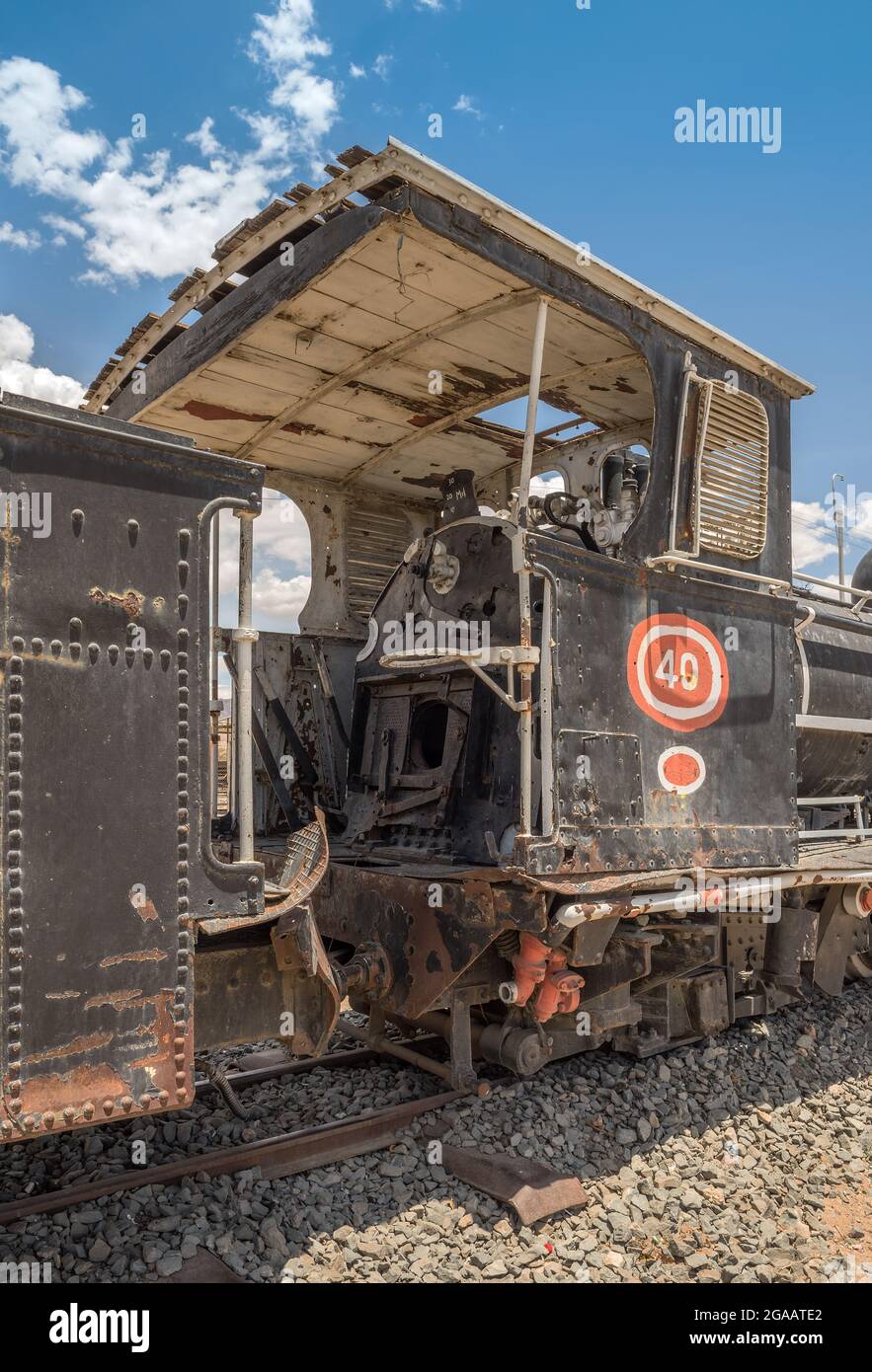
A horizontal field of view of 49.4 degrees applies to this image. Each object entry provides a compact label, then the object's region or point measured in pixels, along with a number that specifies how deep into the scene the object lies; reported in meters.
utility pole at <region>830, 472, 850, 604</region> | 15.70
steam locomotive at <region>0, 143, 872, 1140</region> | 2.74
